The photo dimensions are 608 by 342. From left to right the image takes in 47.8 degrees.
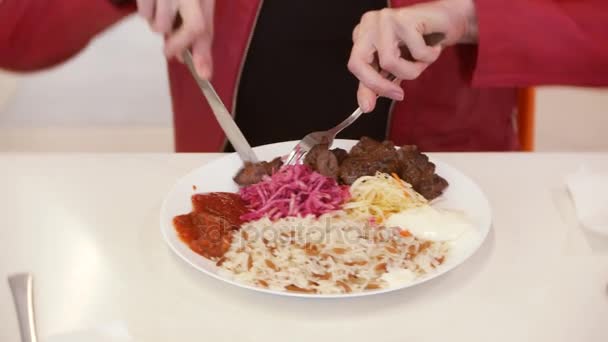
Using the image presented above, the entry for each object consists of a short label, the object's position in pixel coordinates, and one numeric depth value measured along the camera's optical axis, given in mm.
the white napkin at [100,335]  810
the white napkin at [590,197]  1022
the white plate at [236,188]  877
